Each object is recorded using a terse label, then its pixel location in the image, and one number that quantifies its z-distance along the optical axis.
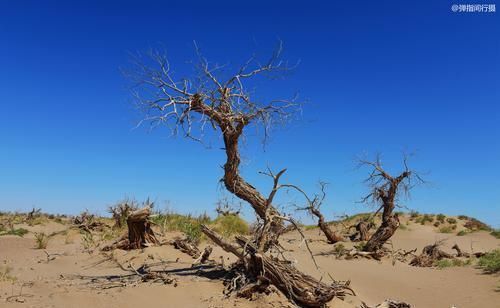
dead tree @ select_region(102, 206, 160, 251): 11.37
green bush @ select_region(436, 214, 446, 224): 29.58
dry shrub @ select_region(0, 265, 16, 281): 8.77
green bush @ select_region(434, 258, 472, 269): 14.81
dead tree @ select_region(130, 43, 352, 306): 8.05
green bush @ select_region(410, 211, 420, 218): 31.16
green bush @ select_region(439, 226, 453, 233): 27.02
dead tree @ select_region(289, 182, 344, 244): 18.54
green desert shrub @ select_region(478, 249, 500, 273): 13.30
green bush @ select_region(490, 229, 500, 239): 24.38
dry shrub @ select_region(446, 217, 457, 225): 29.32
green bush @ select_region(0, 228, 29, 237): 17.64
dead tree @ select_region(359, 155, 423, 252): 15.97
